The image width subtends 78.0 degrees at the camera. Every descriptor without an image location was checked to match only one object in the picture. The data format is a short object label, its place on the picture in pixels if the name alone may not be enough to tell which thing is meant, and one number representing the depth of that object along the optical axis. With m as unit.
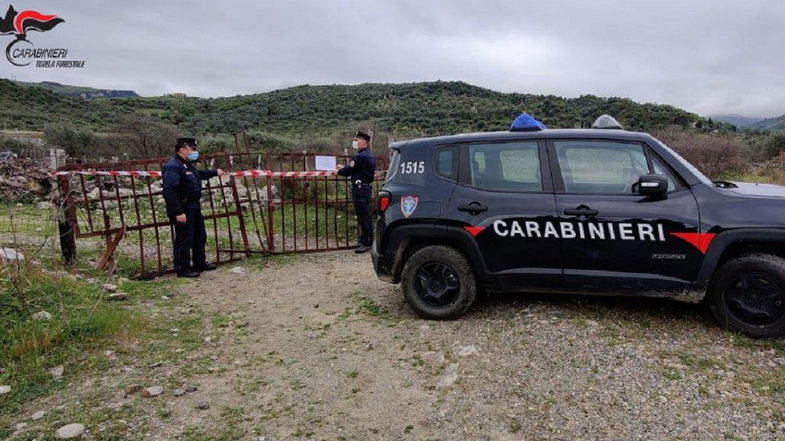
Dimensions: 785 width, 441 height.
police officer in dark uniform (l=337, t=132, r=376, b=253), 7.66
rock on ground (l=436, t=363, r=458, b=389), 3.40
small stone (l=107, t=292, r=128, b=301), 5.47
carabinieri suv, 3.72
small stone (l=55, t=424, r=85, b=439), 2.87
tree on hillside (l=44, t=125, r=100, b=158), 23.11
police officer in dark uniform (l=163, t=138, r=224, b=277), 6.29
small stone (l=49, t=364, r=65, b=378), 3.64
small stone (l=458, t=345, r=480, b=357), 3.82
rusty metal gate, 6.57
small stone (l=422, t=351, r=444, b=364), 3.78
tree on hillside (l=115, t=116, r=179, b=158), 21.25
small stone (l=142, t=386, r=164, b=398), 3.37
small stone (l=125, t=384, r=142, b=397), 3.40
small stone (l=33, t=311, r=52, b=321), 4.33
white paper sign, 8.26
